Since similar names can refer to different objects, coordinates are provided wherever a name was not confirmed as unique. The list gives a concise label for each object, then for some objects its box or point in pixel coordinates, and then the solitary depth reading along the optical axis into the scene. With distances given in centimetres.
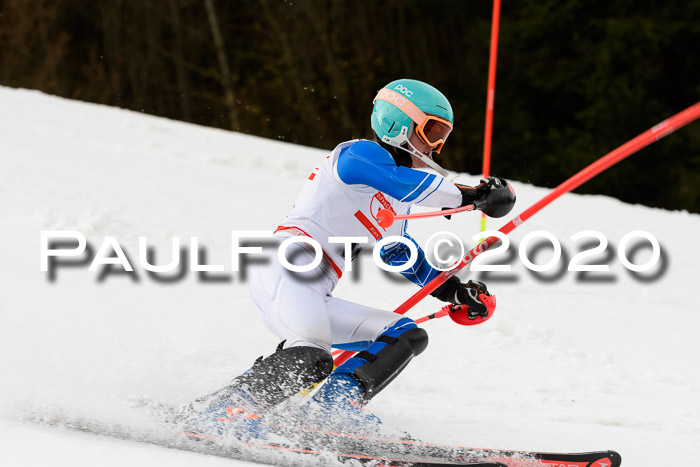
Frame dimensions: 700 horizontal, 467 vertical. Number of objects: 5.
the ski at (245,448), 601
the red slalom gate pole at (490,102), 926
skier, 630
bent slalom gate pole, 561
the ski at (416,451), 617
